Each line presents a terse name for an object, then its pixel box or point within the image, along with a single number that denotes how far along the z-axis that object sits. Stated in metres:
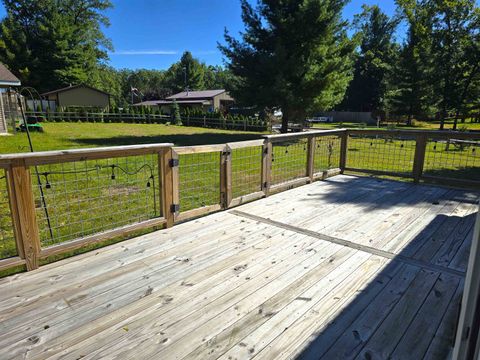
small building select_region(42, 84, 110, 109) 28.23
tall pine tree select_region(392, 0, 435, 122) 18.25
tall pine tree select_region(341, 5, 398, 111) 38.25
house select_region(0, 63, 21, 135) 12.80
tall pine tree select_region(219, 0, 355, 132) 12.87
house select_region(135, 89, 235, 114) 35.28
